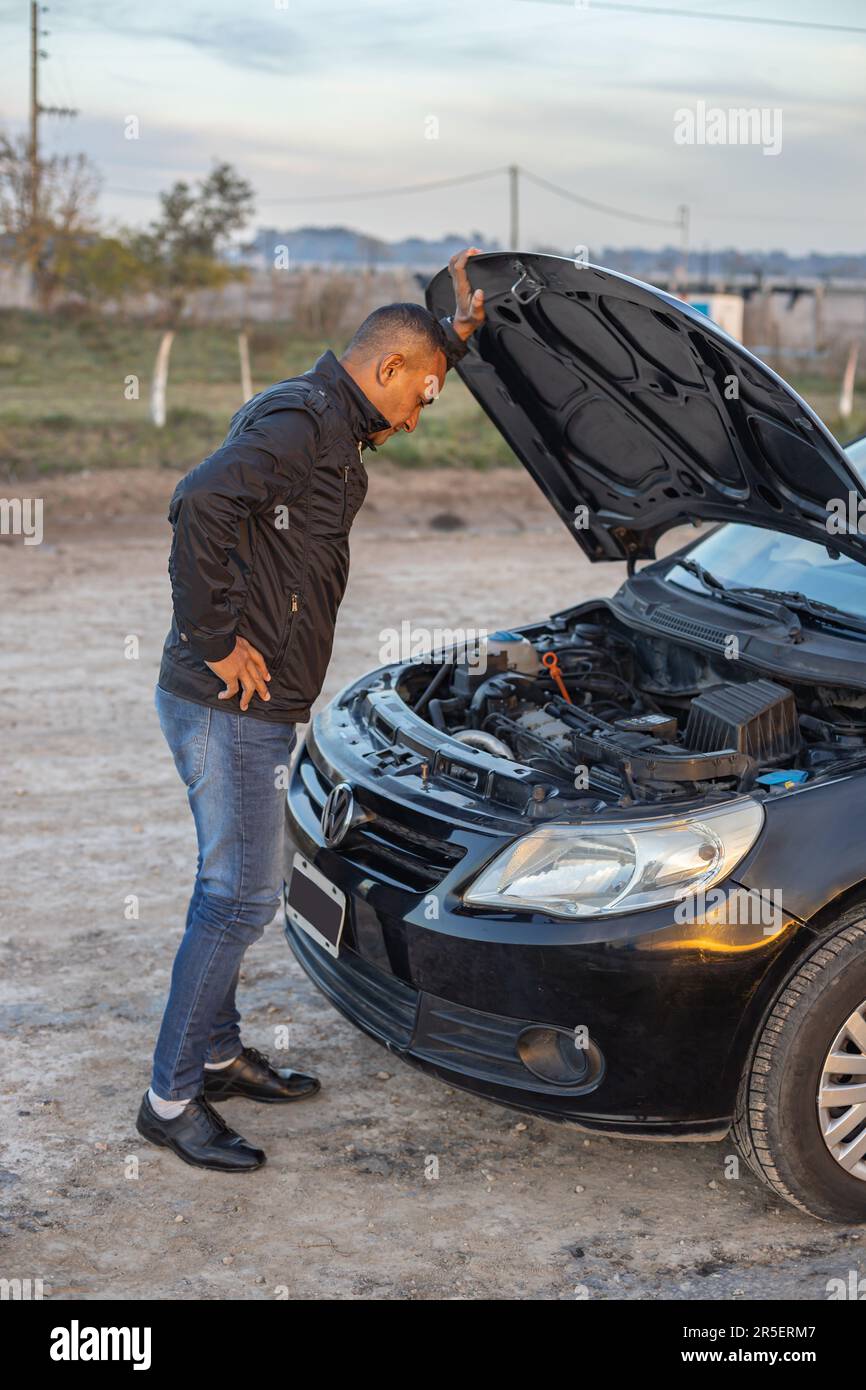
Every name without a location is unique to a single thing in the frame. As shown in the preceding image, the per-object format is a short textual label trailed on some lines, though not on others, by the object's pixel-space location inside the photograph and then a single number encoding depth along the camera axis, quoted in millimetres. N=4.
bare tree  21594
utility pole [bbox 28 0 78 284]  21703
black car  3057
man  3107
